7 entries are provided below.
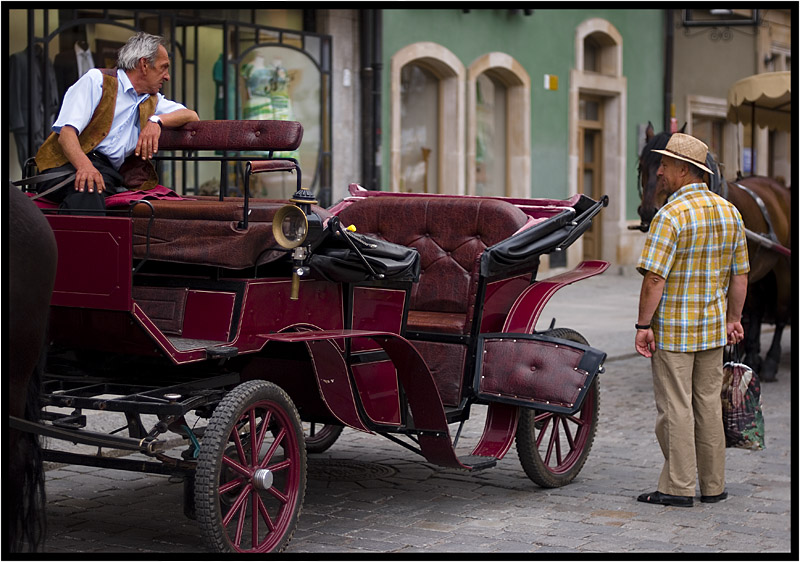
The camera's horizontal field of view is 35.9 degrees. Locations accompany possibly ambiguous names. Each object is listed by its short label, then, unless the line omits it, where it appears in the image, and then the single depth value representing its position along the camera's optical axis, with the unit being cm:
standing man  580
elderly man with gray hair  507
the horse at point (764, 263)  972
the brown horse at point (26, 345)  402
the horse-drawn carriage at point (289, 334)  459
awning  1102
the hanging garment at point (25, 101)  1180
